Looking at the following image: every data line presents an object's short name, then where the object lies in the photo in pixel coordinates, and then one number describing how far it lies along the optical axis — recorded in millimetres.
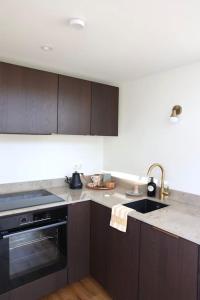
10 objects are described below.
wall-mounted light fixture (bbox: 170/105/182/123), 2044
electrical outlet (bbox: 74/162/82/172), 2781
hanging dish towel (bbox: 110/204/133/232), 1768
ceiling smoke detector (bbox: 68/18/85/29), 1306
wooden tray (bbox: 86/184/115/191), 2555
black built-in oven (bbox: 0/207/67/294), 1718
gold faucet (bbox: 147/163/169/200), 2150
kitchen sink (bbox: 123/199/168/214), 2078
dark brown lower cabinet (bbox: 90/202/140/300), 1720
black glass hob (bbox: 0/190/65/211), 1856
